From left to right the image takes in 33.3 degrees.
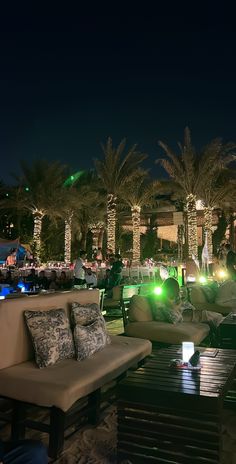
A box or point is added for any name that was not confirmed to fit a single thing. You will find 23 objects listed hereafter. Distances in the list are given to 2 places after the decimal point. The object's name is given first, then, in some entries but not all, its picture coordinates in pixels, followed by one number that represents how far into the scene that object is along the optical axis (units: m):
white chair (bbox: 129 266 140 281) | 16.57
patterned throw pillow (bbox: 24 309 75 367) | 3.75
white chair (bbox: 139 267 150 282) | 16.99
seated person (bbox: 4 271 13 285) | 12.25
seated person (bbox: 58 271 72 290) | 14.07
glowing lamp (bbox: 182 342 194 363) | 3.80
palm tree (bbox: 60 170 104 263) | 21.88
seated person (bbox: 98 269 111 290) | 11.10
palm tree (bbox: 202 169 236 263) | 21.03
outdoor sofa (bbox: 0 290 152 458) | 3.22
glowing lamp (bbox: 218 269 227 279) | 12.11
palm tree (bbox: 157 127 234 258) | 18.59
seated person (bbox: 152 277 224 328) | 5.97
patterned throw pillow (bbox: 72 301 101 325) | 4.34
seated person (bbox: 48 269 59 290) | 12.42
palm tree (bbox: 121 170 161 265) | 21.77
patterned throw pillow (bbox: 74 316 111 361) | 4.06
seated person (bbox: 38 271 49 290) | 12.94
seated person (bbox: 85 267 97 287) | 11.95
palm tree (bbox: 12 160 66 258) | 20.92
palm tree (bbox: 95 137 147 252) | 20.19
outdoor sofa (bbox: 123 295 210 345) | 5.56
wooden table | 2.91
